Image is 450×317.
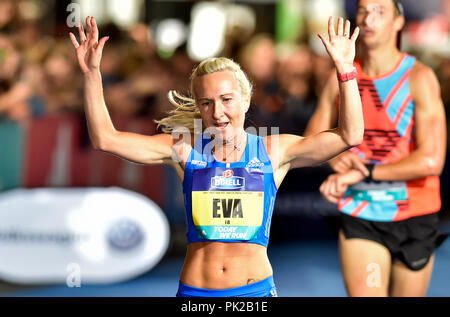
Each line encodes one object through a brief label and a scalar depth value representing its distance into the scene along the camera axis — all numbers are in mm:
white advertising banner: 12242
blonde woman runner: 6039
